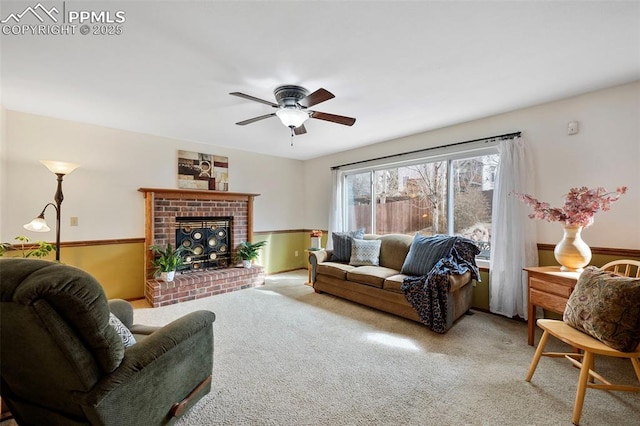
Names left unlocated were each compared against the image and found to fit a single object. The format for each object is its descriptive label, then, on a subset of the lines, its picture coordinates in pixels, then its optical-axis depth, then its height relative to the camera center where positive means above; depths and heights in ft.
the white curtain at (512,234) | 9.68 -0.75
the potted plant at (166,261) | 12.14 -2.29
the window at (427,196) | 11.42 +0.85
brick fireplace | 12.43 -1.21
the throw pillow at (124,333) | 4.47 -2.13
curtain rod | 10.08 +3.02
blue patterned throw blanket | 8.88 -2.46
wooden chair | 5.01 -2.61
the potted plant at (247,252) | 15.02 -2.28
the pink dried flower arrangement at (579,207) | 7.44 +0.19
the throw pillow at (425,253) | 10.46 -1.62
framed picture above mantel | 14.16 +2.26
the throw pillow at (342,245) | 13.53 -1.67
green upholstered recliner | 3.15 -1.98
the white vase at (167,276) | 12.11 -2.95
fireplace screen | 13.96 -1.62
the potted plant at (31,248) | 8.75 -1.33
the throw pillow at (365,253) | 12.67 -1.94
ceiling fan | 7.75 +3.10
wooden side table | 7.36 -2.20
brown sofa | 9.61 -2.87
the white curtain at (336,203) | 16.55 +0.59
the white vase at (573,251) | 7.75 -1.10
